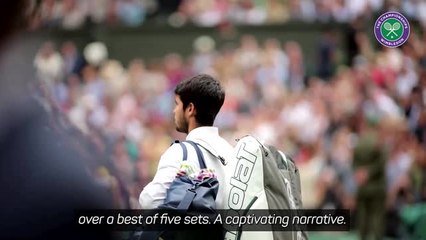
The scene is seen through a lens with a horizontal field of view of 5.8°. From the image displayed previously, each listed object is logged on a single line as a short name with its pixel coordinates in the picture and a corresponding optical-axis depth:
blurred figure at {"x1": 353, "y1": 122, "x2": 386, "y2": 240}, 27.00
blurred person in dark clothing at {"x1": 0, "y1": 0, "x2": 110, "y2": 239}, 10.10
